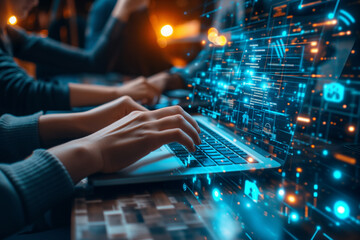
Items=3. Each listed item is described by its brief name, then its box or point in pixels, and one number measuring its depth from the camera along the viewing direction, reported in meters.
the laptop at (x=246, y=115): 0.47
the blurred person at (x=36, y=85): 0.94
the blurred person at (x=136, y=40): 1.62
